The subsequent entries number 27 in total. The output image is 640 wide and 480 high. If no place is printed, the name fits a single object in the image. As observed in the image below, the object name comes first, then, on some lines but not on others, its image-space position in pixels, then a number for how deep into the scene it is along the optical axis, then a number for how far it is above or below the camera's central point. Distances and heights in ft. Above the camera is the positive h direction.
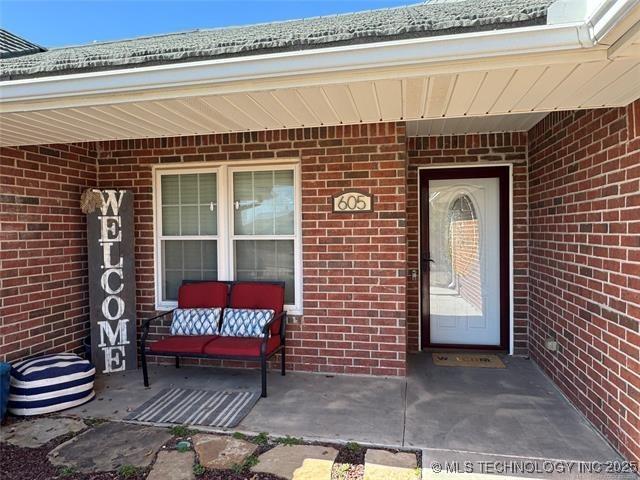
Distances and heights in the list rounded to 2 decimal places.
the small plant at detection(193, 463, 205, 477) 7.63 -4.57
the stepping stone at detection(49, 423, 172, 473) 8.09 -4.57
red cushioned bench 11.25 -2.74
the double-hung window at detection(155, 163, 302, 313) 13.47 +0.45
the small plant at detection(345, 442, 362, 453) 8.33 -4.51
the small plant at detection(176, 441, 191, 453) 8.48 -4.55
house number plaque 12.52 +1.16
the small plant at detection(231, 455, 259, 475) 7.71 -4.55
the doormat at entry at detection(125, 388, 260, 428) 9.83 -4.52
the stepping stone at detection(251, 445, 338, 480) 7.52 -4.53
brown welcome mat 13.57 -4.46
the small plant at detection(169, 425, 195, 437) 9.16 -4.54
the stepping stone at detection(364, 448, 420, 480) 7.43 -4.53
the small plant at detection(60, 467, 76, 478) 7.72 -4.60
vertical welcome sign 13.16 -1.48
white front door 14.97 -0.96
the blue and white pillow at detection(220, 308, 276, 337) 12.39 -2.65
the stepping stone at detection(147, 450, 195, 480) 7.58 -4.58
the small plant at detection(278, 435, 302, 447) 8.63 -4.51
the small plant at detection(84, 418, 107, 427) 9.72 -4.55
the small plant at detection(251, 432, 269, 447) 8.69 -4.52
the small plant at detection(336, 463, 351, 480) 7.44 -4.55
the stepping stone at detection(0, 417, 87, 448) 9.05 -4.59
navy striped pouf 10.21 -3.82
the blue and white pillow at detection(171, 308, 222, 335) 12.81 -2.71
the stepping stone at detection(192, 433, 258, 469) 8.00 -4.55
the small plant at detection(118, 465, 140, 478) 7.66 -4.59
